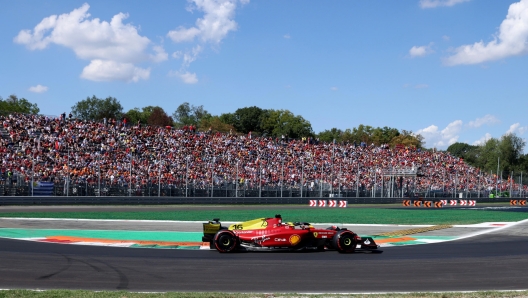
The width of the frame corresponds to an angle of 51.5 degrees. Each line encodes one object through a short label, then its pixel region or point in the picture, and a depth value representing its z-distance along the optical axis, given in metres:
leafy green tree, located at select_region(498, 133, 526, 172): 123.44
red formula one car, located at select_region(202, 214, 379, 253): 16.16
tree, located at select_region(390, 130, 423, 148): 120.45
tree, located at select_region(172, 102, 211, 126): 135.50
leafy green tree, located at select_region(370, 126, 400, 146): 120.93
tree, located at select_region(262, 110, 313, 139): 116.12
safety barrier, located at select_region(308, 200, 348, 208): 47.59
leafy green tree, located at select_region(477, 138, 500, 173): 124.56
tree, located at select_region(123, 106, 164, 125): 120.31
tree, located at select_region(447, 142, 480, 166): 158.50
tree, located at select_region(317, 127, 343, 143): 126.68
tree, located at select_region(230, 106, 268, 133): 125.62
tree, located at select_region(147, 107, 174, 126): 109.46
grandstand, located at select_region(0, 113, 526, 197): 40.97
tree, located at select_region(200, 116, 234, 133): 105.98
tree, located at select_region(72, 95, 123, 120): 104.56
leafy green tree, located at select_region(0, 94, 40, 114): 88.21
